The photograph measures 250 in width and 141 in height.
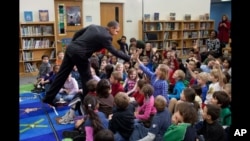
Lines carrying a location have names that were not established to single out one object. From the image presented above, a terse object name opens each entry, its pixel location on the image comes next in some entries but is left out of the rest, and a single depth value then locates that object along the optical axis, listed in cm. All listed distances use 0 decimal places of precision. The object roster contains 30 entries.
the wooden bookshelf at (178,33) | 913
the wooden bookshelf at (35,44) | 719
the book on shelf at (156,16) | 920
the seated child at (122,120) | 262
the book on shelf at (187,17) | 991
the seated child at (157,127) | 252
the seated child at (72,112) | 362
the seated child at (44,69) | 566
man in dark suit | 342
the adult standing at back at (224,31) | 892
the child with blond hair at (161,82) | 358
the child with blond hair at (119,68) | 446
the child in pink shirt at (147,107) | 311
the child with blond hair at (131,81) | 431
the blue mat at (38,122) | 320
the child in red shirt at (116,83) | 380
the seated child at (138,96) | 352
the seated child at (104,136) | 205
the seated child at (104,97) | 305
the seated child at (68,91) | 441
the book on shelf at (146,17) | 904
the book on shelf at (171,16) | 959
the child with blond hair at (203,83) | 376
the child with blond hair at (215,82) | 354
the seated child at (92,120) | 243
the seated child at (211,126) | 227
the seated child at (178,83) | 399
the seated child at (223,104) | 271
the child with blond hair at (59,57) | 590
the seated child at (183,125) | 221
